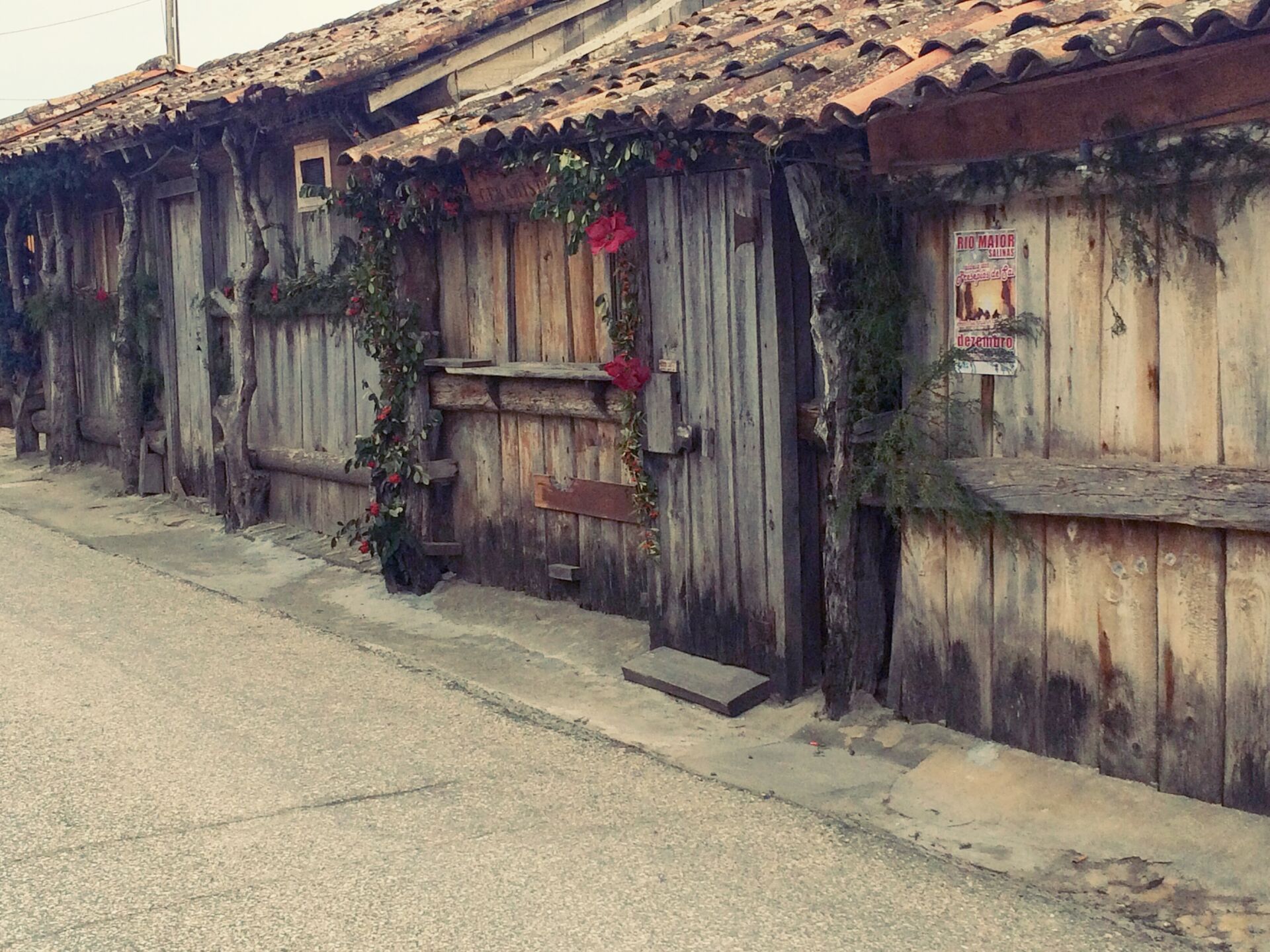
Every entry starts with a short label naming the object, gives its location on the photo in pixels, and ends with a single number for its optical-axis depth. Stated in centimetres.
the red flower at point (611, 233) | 691
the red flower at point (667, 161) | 650
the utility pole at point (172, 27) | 2428
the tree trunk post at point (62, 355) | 1426
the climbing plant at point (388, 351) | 847
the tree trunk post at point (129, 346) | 1251
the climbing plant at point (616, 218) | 679
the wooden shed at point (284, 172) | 953
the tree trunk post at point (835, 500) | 593
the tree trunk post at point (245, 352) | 1068
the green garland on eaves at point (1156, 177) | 466
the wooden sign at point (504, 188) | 758
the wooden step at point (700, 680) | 643
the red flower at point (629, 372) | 698
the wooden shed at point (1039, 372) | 478
